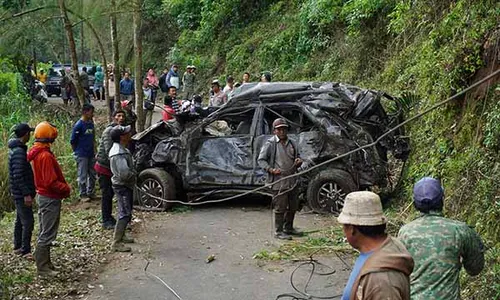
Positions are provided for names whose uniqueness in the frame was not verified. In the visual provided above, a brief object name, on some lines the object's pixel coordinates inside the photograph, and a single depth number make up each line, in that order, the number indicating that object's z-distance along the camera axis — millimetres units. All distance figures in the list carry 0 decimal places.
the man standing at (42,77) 31156
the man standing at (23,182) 8031
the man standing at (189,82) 21042
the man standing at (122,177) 8609
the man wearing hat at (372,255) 2943
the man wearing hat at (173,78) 22328
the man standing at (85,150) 11133
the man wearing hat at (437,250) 4070
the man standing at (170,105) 13167
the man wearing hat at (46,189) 7332
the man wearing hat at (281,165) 8953
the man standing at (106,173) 9531
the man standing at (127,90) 20703
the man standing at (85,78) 23375
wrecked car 10086
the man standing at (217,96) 15242
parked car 32572
